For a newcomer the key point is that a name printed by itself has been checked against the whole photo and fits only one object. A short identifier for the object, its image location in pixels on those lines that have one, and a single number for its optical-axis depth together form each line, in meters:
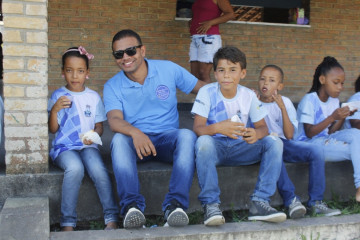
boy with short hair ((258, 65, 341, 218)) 3.54
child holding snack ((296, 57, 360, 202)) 3.88
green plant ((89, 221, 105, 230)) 3.52
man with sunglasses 3.16
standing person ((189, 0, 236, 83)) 5.68
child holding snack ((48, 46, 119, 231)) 3.30
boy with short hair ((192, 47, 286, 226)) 3.22
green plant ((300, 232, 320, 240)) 3.26
